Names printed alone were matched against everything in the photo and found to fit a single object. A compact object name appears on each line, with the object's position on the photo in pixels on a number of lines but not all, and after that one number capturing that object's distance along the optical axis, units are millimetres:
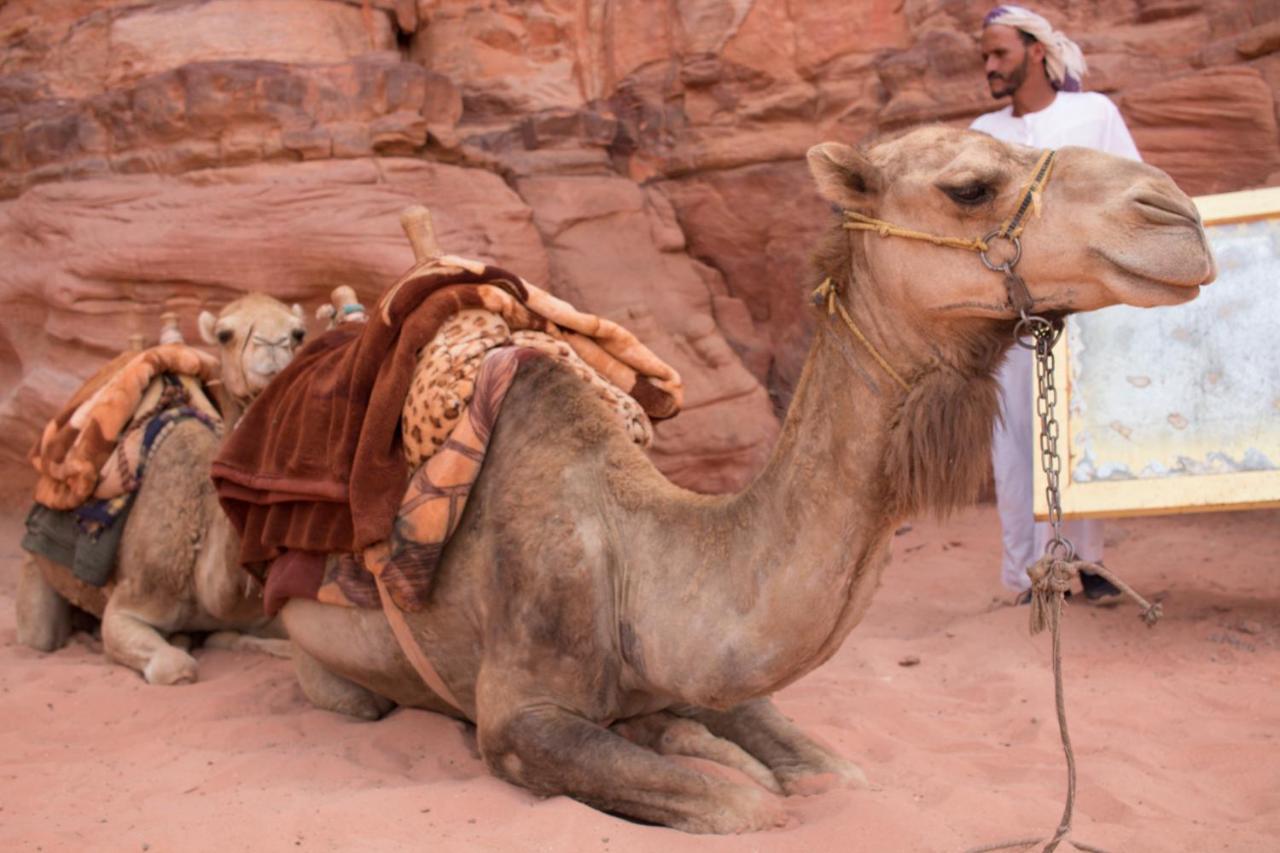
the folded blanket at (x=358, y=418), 3809
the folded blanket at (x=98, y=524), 5676
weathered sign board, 5215
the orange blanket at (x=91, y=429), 5656
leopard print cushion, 3750
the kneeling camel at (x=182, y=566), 5254
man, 6102
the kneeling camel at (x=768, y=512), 2781
